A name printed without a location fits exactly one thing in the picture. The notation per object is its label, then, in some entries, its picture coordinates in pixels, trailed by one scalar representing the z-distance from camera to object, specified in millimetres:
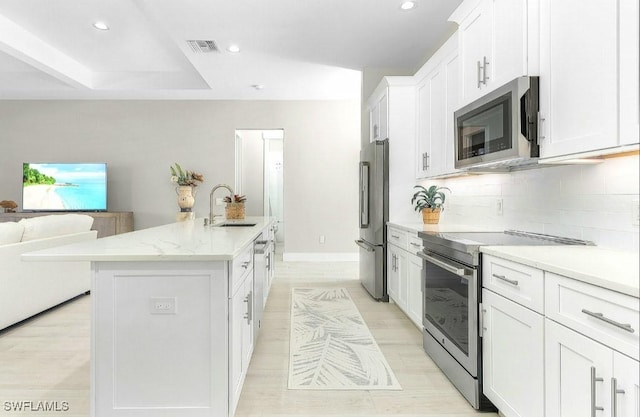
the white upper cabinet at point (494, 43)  1850
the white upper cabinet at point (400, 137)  3844
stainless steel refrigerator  3908
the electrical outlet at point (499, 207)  2701
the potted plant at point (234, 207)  3852
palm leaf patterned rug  2236
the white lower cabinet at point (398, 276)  3342
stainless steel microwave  1832
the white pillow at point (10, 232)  3080
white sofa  3010
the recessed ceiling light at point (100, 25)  4090
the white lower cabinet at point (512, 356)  1481
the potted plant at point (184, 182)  4348
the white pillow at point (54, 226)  3348
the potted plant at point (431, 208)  3354
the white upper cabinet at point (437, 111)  2949
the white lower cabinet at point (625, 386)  1063
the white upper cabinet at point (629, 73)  1297
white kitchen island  1684
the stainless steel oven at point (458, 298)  1905
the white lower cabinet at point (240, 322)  1727
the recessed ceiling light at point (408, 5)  3282
